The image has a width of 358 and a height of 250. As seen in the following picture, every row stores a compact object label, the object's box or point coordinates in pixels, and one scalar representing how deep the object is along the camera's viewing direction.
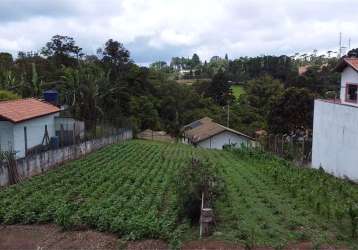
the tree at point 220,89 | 79.12
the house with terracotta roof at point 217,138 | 50.12
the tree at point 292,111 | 42.88
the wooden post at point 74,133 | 26.31
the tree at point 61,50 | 58.56
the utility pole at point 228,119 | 66.06
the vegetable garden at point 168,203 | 11.37
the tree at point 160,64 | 157.39
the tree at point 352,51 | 40.64
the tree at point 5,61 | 47.41
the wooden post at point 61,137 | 25.00
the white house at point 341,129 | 21.81
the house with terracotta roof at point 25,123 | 21.50
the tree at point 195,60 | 158.85
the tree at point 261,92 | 70.69
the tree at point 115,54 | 57.93
